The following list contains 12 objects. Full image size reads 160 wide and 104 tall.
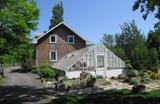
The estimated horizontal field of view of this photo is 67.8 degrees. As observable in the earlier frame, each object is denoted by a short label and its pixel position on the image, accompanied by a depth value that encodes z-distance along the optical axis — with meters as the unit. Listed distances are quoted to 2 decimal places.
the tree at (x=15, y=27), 12.27
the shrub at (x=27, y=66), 20.07
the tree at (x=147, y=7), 7.53
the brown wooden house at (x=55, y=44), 20.01
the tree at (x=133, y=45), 16.51
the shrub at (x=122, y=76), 14.76
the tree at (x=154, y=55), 16.27
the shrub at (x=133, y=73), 14.36
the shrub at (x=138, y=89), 10.26
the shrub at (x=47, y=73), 15.63
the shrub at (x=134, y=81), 12.87
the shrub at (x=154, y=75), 14.61
